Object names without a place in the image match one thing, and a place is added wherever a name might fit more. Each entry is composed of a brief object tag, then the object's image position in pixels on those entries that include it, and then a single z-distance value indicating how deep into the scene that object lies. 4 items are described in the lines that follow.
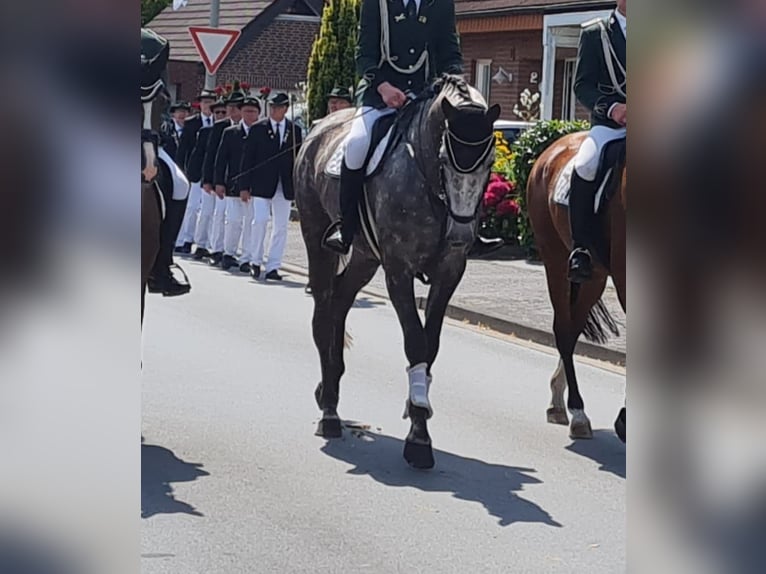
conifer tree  23.94
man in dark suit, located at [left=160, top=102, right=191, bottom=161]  19.08
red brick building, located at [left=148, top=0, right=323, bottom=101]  41.41
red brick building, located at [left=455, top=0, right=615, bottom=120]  26.00
